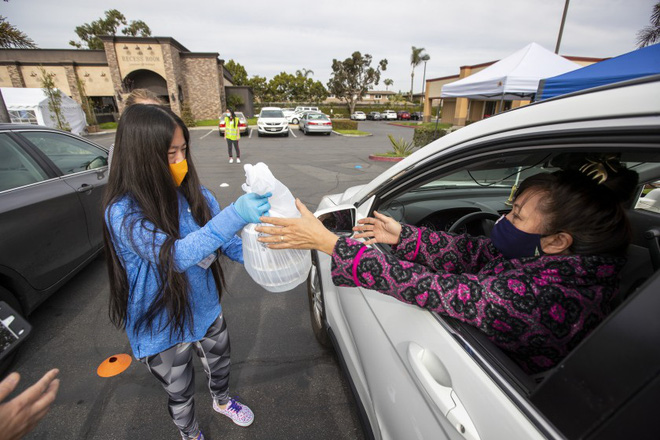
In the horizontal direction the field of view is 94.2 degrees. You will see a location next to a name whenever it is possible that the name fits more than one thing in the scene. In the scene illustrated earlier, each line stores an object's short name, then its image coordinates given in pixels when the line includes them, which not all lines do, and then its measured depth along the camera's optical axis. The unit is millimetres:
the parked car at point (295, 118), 31438
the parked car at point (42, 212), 2252
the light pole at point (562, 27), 10827
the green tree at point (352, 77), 55312
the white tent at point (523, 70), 7570
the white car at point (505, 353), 607
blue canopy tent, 3396
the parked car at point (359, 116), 45338
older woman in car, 936
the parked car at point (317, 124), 19938
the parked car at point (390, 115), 44625
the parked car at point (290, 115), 31469
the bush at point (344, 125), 24141
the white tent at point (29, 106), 14648
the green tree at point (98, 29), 46781
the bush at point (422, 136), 13164
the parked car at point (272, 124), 17984
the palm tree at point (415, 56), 64688
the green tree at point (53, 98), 15459
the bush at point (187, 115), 24770
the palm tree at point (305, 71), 57666
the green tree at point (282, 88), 55250
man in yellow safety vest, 9852
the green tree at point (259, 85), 54812
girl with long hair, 1154
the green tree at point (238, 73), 52453
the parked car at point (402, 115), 46125
